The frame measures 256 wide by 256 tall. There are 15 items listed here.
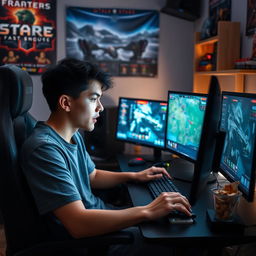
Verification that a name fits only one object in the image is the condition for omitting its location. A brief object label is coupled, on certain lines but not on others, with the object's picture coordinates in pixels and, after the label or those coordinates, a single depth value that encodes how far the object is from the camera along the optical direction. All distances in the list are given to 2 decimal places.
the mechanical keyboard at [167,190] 1.33
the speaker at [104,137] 3.11
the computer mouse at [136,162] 2.22
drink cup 1.26
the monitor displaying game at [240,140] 1.28
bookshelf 2.55
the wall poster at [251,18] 2.41
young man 1.30
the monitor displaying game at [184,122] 1.88
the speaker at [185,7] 3.48
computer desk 1.22
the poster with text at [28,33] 3.52
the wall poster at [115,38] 3.60
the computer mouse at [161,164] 2.16
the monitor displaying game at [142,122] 2.44
